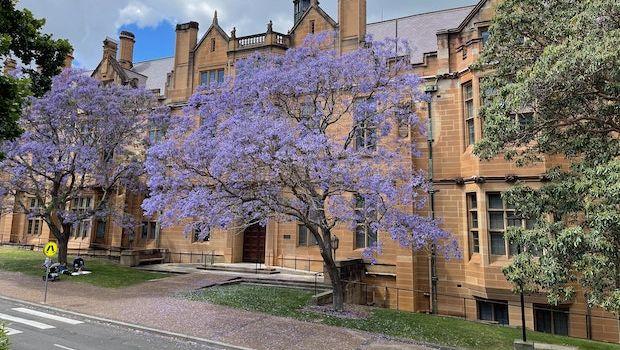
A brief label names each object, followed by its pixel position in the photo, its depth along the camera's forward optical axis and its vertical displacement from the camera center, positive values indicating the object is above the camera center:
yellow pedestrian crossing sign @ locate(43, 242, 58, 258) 15.77 -0.81
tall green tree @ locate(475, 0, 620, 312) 8.14 +2.86
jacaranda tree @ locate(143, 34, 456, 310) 13.20 +2.68
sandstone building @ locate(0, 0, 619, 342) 17.09 +1.86
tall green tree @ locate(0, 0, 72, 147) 9.05 +4.68
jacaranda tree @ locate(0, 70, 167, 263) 21.50 +4.84
